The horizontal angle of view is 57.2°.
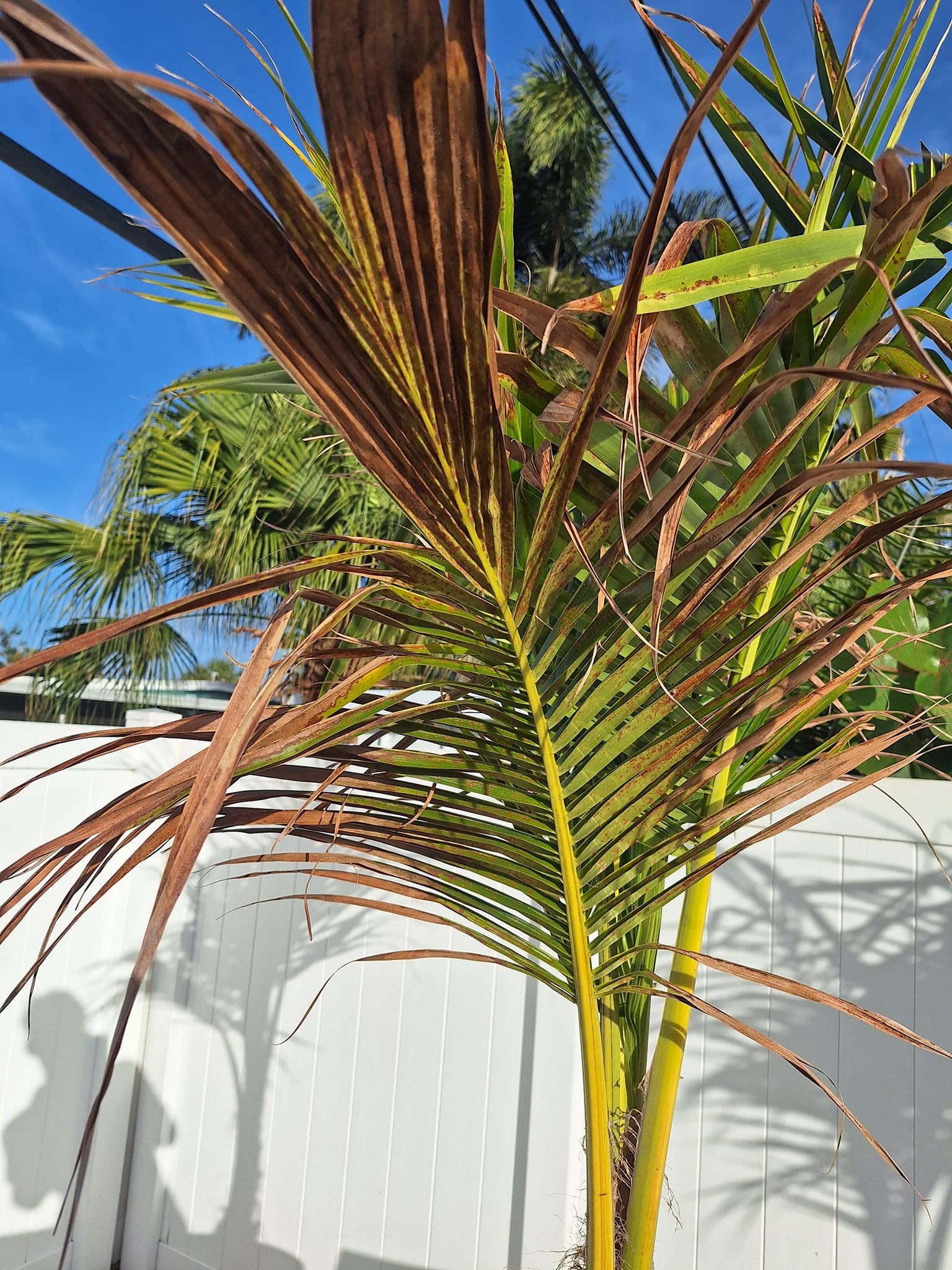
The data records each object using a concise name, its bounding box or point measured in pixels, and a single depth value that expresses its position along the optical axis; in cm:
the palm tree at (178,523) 327
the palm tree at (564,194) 774
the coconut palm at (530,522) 32
